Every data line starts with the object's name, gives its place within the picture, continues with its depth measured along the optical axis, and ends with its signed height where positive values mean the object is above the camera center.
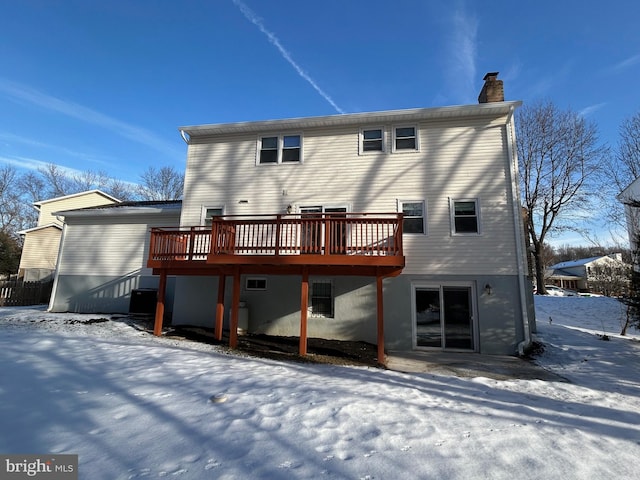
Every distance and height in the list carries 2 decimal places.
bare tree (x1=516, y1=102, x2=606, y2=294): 21.41 +8.48
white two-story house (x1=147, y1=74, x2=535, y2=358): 8.63 +1.50
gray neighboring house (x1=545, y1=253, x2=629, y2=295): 39.58 +2.05
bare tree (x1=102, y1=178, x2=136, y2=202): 36.59 +10.45
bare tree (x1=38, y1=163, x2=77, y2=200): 35.34 +10.75
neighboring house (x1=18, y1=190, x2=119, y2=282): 18.69 +1.76
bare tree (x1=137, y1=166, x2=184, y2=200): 32.03 +9.88
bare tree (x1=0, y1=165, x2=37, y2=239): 30.17 +6.80
